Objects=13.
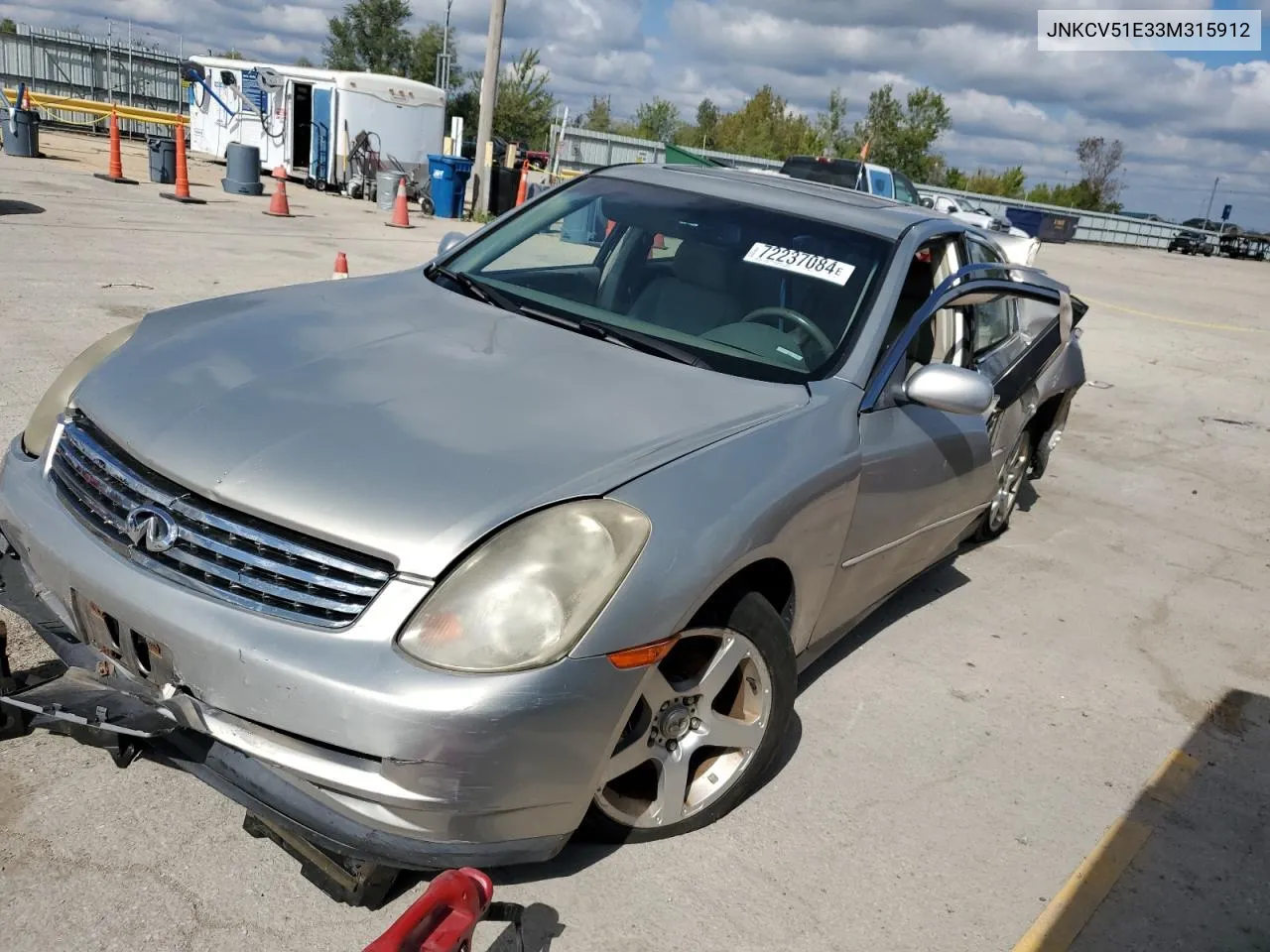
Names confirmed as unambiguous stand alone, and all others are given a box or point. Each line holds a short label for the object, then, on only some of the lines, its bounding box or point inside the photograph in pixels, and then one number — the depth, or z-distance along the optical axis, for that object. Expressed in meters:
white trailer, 20.34
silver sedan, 2.10
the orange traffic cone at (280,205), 15.78
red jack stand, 1.89
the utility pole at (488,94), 17.52
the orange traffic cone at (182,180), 15.93
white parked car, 13.59
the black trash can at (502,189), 19.22
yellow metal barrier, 25.00
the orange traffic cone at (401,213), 16.80
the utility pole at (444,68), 34.90
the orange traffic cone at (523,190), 19.51
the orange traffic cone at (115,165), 17.11
